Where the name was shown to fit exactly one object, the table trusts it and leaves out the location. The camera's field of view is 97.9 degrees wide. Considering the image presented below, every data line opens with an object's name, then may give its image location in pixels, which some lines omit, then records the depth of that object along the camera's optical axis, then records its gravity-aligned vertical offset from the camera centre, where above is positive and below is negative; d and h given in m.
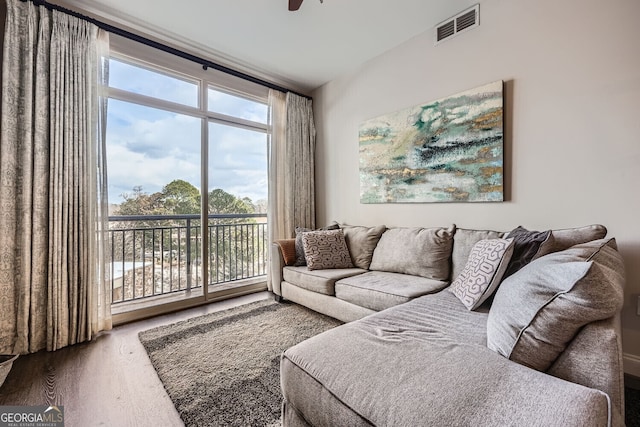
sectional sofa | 0.75 -0.50
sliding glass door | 2.68 +0.47
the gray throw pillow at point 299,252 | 3.02 -0.42
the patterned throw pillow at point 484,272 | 1.58 -0.35
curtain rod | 2.16 +1.61
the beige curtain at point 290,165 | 3.53 +0.63
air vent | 2.35 +1.67
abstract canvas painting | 2.25 +0.58
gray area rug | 1.41 -0.99
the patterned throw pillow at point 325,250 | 2.84 -0.39
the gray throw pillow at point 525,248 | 1.60 -0.21
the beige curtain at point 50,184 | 1.97 +0.22
